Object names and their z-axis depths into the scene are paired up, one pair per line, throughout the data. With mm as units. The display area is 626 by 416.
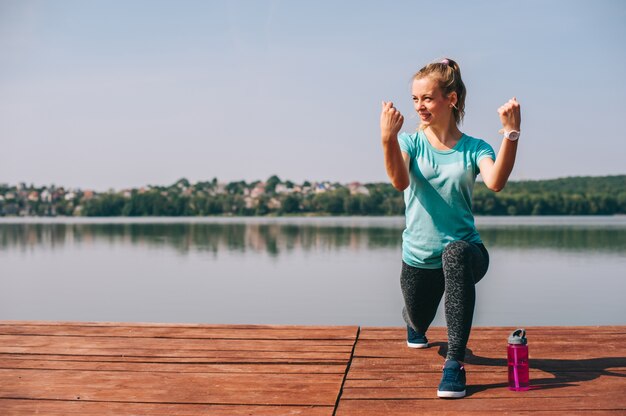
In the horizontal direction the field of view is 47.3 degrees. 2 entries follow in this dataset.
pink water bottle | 2719
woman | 2773
